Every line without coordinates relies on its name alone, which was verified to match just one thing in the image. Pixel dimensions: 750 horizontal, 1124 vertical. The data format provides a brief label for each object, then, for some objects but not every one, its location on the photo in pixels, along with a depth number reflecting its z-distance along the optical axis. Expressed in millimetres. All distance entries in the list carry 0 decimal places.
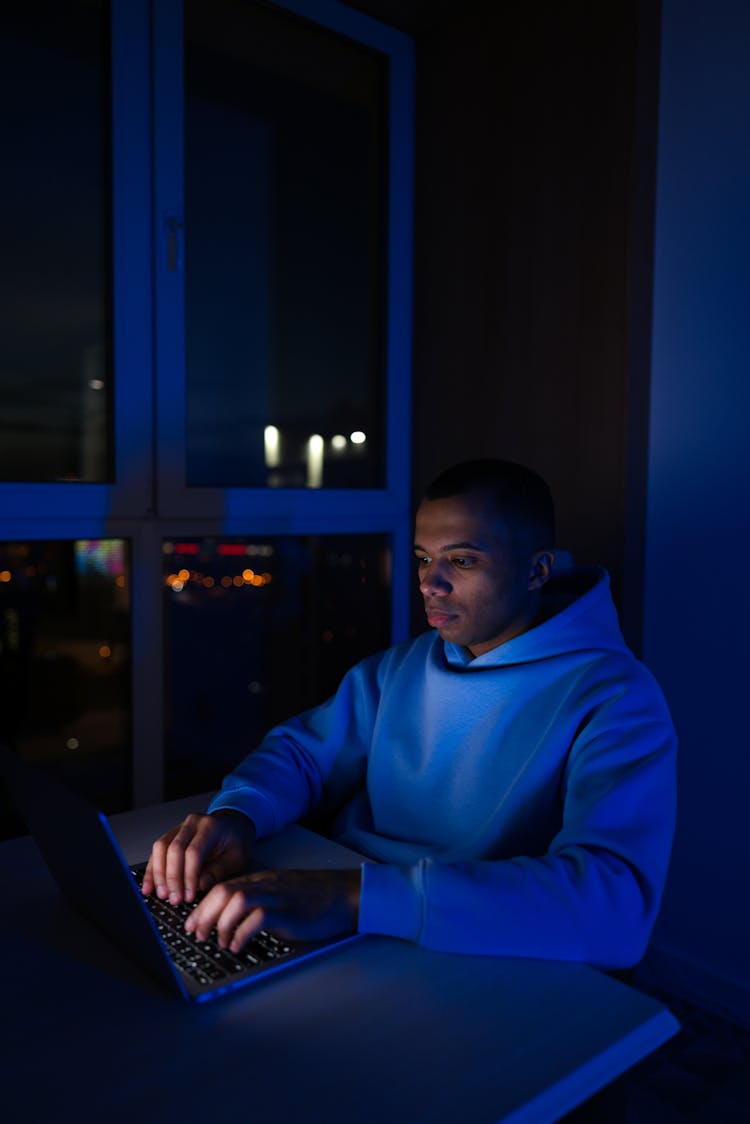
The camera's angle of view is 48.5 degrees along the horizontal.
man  1021
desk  763
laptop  880
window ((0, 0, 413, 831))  2152
